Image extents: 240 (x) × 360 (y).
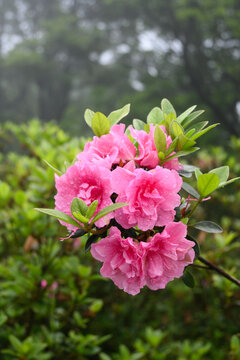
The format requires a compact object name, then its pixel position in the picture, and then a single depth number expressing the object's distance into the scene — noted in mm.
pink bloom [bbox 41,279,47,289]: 1481
